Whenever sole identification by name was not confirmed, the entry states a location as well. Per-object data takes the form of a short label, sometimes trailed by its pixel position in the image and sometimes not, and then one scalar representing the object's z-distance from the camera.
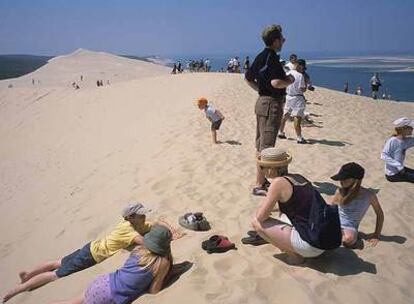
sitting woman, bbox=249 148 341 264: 4.17
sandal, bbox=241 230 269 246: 4.98
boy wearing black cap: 4.81
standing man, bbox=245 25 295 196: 5.89
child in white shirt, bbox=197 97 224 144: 10.02
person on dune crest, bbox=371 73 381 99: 21.72
